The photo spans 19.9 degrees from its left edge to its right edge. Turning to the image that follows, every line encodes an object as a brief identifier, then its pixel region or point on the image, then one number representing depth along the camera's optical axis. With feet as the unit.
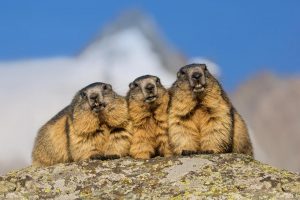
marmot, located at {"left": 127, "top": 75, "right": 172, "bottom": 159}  41.93
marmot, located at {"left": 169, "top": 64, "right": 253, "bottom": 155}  41.66
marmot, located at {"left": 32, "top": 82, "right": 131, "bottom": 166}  41.52
